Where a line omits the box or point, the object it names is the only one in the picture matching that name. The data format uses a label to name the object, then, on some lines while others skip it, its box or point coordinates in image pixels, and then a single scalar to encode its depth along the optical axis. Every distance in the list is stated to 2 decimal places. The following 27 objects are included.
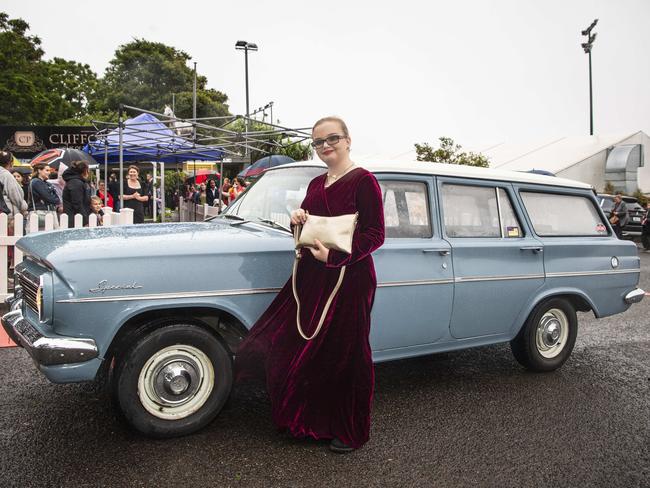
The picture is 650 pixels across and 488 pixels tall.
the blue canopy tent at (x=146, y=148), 13.10
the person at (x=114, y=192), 14.93
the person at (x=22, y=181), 11.95
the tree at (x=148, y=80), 55.69
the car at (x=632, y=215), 18.85
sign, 26.83
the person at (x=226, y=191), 19.03
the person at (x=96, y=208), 9.34
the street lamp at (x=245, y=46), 32.16
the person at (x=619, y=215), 17.02
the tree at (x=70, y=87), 46.94
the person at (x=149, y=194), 19.24
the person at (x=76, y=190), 8.83
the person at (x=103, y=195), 15.62
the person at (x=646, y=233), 16.60
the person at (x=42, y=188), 9.02
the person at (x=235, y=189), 17.48
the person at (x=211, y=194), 21.16
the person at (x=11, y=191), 7.97
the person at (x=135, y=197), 11.71
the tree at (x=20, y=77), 42.41
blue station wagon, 3.14
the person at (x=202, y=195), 20.88
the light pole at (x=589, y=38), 27.59
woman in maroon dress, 3.26
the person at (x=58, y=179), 12.05
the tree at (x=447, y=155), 25.45
